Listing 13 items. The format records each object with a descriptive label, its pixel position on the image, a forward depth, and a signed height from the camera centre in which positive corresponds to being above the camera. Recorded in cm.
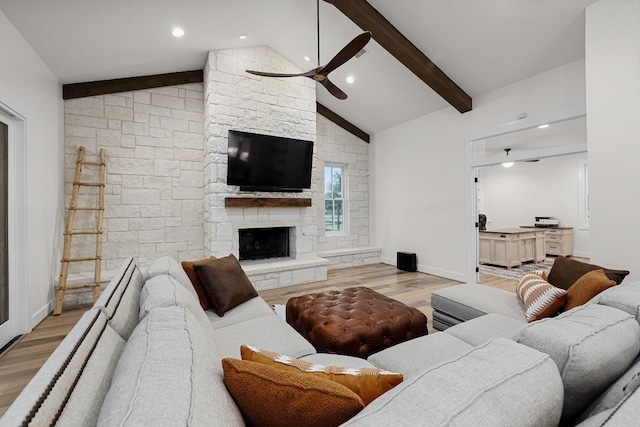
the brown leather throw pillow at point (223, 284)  230 -53
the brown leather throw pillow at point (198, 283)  237 -53
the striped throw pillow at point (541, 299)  199 -56
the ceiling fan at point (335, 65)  250 +144
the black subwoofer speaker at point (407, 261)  551 -81
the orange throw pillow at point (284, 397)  73 -45
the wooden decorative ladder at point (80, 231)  354 -20
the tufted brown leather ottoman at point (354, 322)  198 -75
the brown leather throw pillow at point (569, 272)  213 -40
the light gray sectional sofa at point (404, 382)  60 -38
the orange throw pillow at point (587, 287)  181 -43
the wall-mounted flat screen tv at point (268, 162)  439 +83
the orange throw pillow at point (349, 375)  88 -48
